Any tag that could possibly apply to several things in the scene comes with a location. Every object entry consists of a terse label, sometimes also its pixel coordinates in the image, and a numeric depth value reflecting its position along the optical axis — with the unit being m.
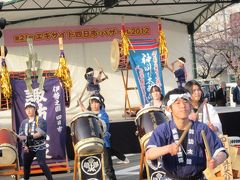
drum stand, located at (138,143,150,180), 7.29
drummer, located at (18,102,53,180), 7.87
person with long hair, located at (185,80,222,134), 6.07
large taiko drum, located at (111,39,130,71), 13.93
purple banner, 9.51
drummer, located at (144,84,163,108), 7.82
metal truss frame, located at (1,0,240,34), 17.25
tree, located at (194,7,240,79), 36.84
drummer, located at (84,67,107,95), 11.89
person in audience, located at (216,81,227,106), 20.67
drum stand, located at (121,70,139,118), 15.87
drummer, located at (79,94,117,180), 7.90
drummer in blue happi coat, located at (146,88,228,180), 4.03
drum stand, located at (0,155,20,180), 7.83
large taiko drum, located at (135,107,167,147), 7.31
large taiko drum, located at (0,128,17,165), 7.77
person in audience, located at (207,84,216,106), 23.28
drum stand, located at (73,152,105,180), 7.36
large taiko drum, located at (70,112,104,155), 7.23
